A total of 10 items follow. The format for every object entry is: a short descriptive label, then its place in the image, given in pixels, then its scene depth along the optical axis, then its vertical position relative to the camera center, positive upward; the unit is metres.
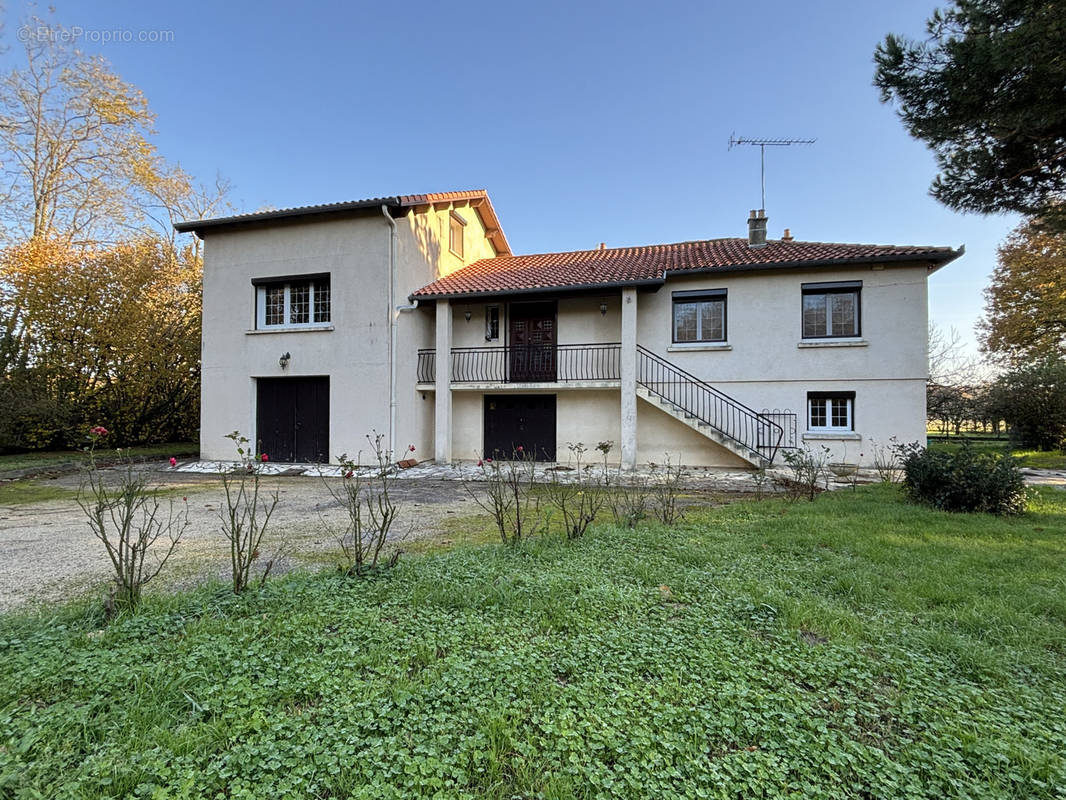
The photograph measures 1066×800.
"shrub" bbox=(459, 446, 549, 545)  4.68 -1.33
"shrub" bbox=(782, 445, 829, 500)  7.05 -1.15
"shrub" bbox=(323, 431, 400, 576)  3.75 -1.28
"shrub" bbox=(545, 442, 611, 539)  4.93 -1.28
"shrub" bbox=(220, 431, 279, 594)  3.26 -1.05
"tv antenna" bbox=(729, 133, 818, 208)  14.06 +8.54
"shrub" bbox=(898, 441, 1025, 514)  6.02 -0.89
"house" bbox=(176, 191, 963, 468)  11.43 +1.94
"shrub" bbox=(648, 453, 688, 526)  5.75 -1.32
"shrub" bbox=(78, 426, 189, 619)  2.96 -1.03
